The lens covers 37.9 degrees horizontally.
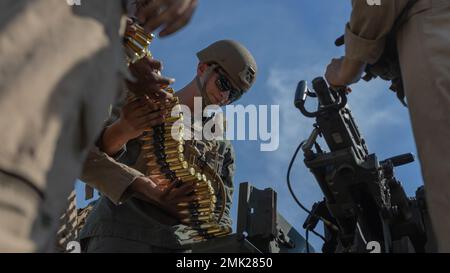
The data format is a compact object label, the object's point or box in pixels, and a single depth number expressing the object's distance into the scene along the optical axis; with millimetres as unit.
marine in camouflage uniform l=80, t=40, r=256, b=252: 3588
